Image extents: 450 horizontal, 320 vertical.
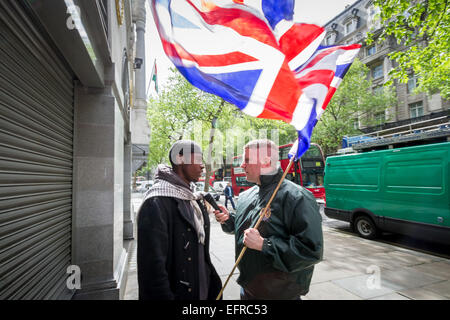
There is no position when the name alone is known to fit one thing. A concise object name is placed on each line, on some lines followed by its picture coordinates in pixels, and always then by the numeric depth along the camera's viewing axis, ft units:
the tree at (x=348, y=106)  77.56
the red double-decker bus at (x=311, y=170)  51.98
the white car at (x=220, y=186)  85.05
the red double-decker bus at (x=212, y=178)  113.66
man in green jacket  6.00
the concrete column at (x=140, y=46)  33.99
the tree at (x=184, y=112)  64.44
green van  18.01
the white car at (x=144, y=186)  105.50
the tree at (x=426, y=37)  23.16
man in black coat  5.15
